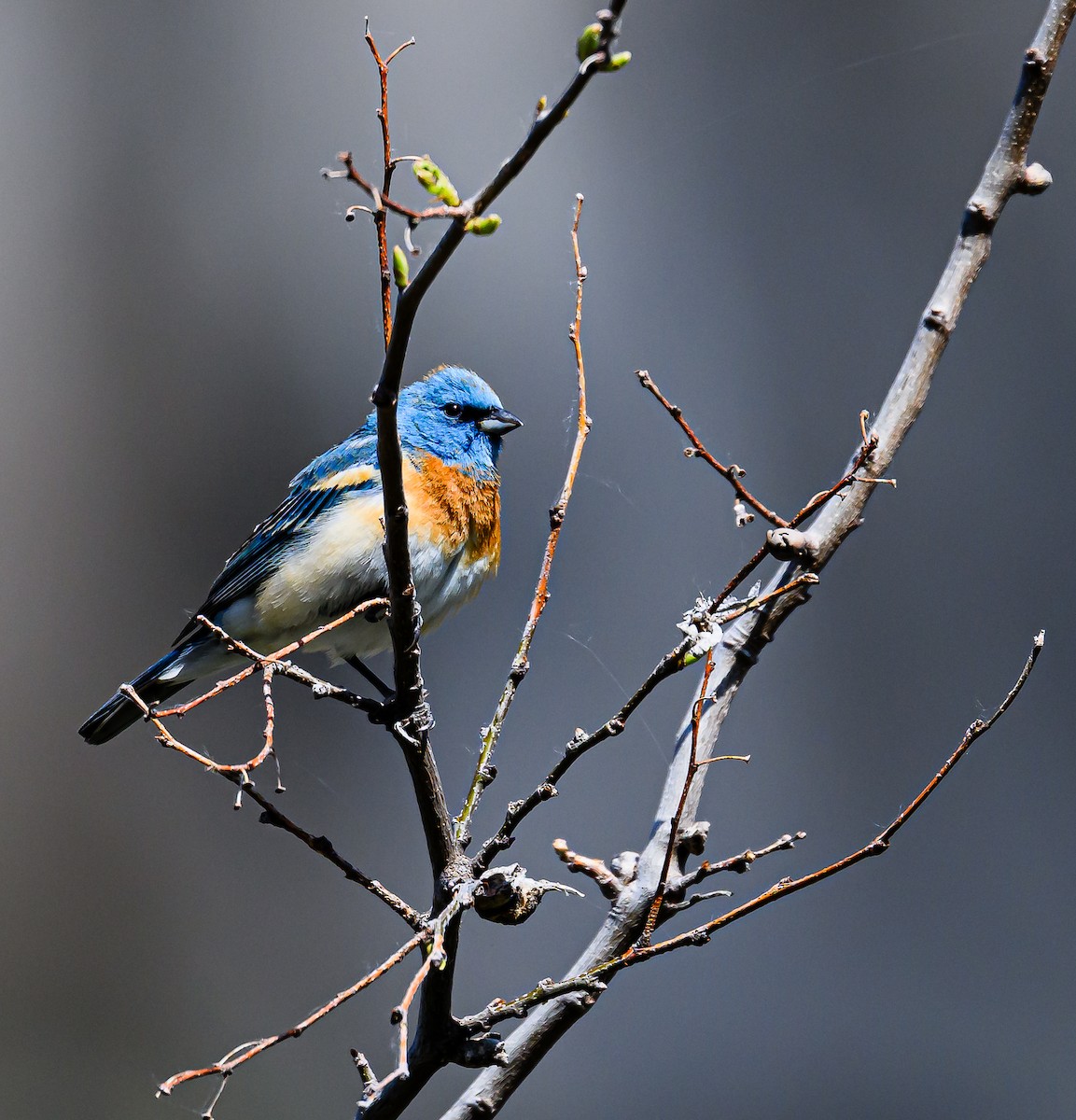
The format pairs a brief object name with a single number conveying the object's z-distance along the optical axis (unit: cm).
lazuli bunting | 612
